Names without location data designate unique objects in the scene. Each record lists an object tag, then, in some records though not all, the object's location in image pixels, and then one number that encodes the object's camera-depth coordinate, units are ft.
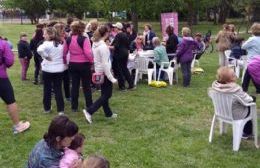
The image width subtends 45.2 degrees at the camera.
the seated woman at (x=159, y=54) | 24.98
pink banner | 40.73
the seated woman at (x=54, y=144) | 8.02
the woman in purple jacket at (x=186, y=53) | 24.34
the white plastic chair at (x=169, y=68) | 25.25
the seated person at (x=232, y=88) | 13.28
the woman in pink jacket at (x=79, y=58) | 16.85
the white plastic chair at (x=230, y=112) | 13.42
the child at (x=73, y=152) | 8.02
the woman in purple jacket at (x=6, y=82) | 14.29
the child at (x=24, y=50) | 26.42
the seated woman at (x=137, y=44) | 26.85
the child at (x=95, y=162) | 6.97
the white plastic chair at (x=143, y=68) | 25.26
